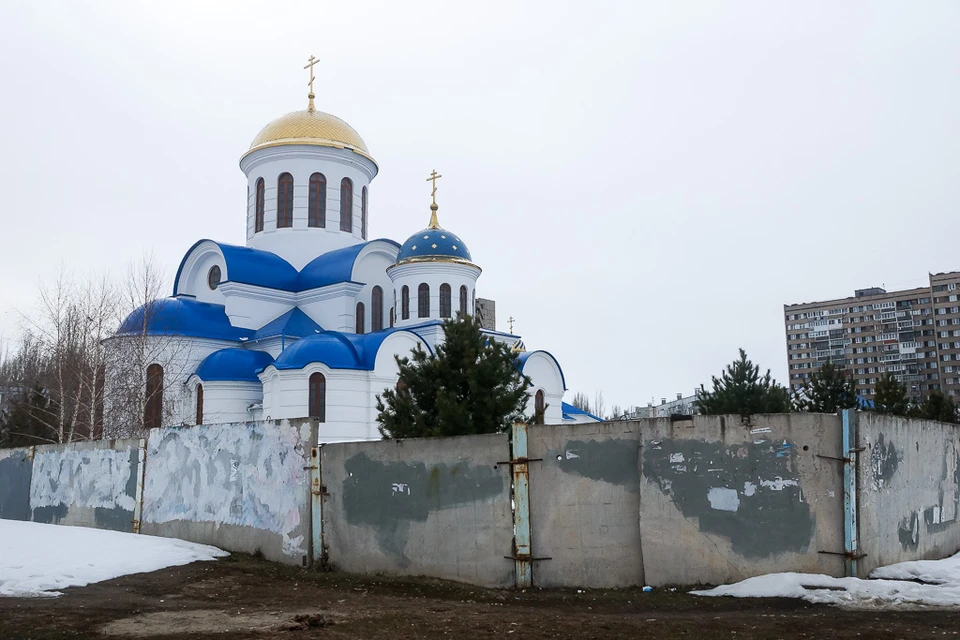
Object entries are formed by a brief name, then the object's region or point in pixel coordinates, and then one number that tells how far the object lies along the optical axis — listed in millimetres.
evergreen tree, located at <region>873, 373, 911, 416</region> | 22141
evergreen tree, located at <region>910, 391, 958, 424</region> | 22922
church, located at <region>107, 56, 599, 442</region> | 23938
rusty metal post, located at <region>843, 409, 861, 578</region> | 7070
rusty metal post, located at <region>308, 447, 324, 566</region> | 9023
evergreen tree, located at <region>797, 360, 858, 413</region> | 20594
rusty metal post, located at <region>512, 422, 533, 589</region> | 7777
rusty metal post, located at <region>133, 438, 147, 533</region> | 11438
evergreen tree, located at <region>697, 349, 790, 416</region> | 19094
